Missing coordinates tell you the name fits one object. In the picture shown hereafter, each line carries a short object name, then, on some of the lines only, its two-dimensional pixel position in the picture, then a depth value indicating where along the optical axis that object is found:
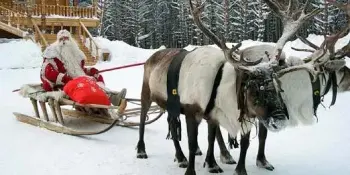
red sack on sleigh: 7.31
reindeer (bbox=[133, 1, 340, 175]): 4.66
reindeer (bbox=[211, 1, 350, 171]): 5.30
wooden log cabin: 21.59
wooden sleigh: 7.44
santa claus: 8.09
